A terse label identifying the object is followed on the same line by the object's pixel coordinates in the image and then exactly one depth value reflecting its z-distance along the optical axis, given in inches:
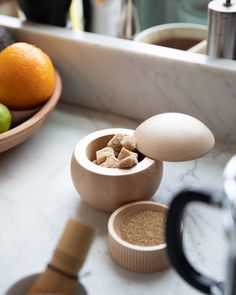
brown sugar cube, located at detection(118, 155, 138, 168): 25.1
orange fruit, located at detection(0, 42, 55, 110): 30.8
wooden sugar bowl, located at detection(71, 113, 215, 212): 25.1
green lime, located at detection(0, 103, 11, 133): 29.7
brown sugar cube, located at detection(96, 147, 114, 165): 26.2
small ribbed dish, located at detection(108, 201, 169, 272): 22.7
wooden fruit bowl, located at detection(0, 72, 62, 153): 29.6
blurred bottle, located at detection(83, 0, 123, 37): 38.3
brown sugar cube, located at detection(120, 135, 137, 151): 26.5
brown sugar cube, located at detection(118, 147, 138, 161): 25.8
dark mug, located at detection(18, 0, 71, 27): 36.2
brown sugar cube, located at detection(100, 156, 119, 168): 25.6
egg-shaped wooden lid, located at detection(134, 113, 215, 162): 25.5
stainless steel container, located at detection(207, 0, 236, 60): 30.4
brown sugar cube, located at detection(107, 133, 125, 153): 27.1
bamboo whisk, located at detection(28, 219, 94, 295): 19.1
